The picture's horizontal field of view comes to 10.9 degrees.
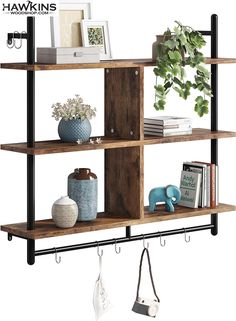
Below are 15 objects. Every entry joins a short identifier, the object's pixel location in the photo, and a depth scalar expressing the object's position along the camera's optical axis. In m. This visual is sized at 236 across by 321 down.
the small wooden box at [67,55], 5.70
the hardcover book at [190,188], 6.44
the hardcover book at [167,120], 6.21
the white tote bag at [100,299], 6.02
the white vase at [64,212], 5.85
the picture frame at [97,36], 5.95
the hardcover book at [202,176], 6.45
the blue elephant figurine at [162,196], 6.32
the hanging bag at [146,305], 6.10
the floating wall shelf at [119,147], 5.72
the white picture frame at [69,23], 5.82
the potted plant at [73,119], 5.91
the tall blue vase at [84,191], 5.98
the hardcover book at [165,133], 6.22
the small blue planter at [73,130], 5.91
